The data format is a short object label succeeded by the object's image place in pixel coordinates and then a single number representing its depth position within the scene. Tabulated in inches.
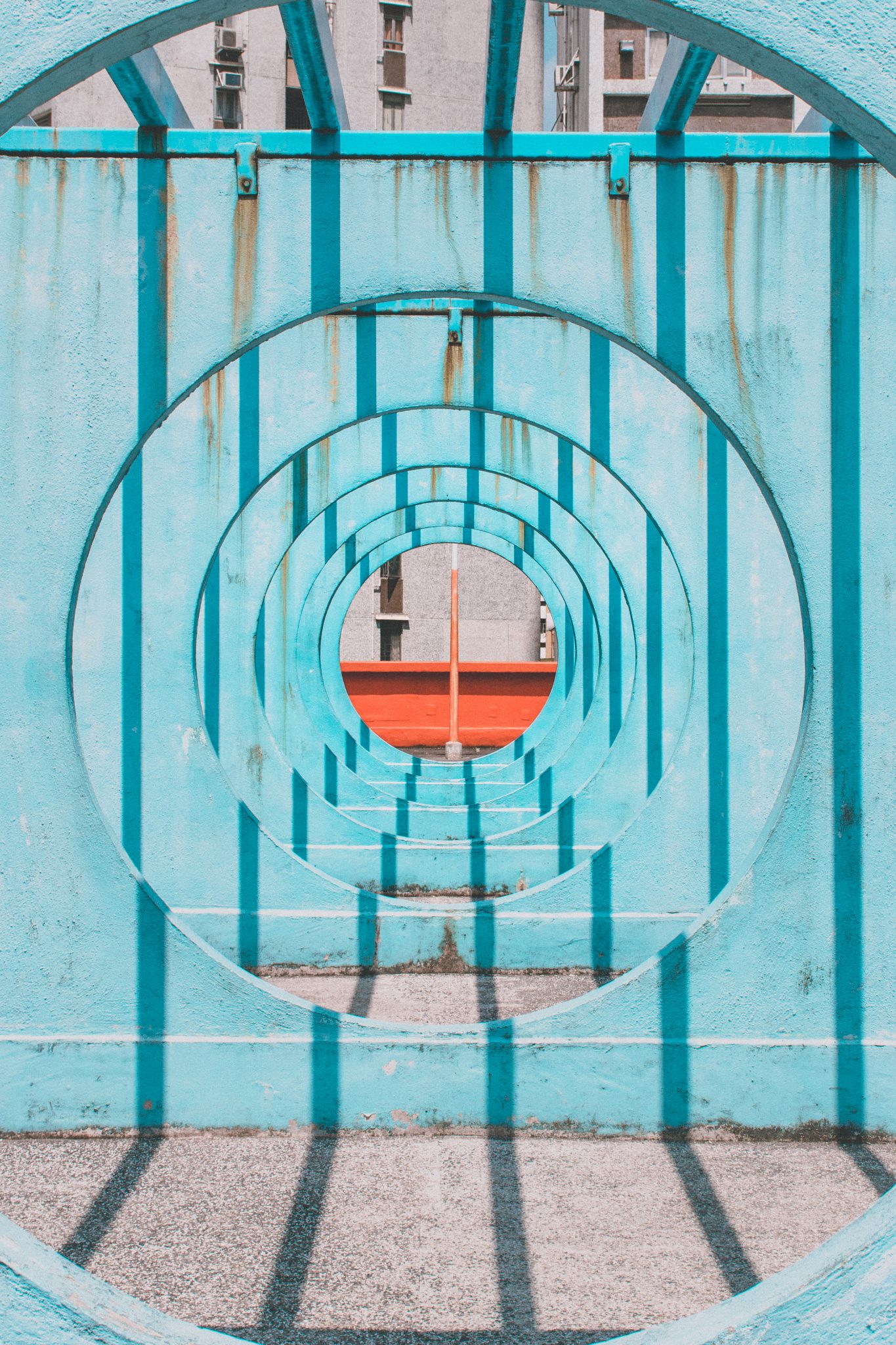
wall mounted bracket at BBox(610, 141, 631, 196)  184.2
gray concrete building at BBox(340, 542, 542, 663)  1179.3
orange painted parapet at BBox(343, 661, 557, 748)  963.3
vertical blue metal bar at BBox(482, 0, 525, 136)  146.9
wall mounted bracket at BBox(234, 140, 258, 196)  185.9
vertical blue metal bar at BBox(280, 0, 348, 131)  152.4
